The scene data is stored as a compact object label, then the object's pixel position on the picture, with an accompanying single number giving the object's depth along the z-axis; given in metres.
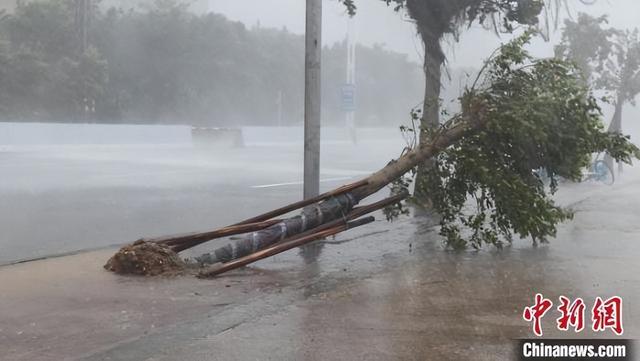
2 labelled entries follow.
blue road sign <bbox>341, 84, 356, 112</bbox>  31.91
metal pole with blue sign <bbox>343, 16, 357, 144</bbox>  25.70
